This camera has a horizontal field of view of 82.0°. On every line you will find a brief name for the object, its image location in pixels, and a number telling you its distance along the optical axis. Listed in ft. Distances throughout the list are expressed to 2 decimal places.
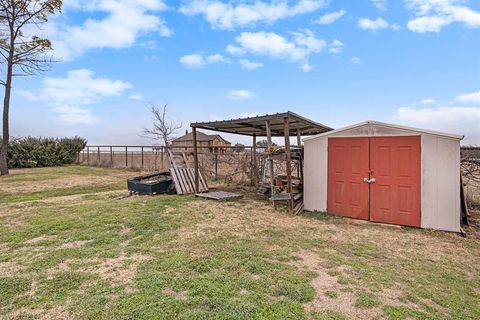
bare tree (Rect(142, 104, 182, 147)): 79.61
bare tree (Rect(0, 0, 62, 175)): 49.07
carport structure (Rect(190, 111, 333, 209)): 20.90
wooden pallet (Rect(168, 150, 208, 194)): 28.78
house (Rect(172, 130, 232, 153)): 116.81
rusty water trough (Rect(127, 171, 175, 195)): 27.58
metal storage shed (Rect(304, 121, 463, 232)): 17.15
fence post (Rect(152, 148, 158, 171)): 49.62
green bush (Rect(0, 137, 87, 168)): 61.82
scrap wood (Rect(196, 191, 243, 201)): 25.44
